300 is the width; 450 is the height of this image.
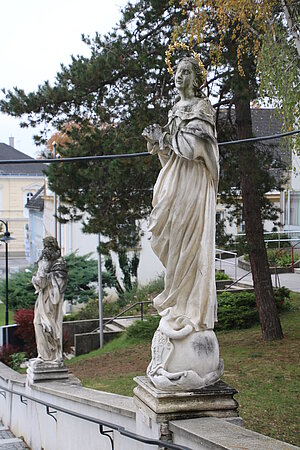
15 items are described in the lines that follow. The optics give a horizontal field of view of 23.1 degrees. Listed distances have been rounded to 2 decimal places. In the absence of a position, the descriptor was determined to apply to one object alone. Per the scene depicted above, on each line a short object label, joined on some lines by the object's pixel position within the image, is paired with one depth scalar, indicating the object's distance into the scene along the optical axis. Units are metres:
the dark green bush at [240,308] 20.67
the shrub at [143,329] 22.22
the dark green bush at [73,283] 33.69
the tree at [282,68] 12.02
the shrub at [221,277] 28.32
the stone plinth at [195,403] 5.04
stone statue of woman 5.12
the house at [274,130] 33.84
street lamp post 28.01
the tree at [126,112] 15.92
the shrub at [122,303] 30.09
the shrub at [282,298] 21.44
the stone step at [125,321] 25.31
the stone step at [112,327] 25.37
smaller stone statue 11.84
